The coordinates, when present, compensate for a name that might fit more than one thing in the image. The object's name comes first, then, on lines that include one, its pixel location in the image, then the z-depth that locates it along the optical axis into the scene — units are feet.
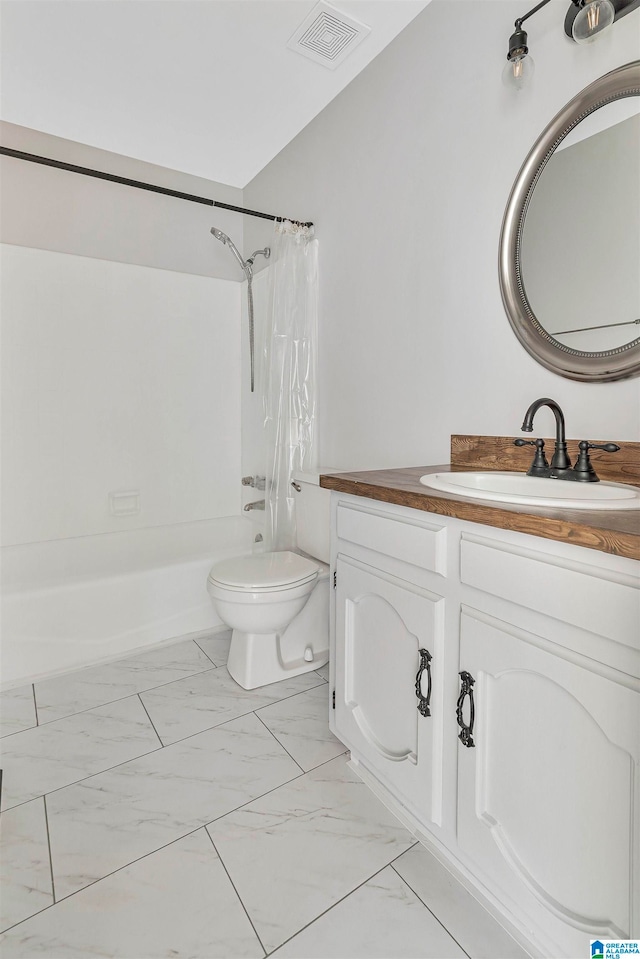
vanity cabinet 2.48
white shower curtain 7.52
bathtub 6.42
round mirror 3.73
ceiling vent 5.73
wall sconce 3.62
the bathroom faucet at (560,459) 3.69
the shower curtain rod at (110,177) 6.00
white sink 2.94
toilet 6.06
